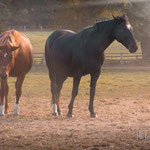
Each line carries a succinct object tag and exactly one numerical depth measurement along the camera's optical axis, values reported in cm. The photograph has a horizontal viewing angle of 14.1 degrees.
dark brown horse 1487
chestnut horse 1511
